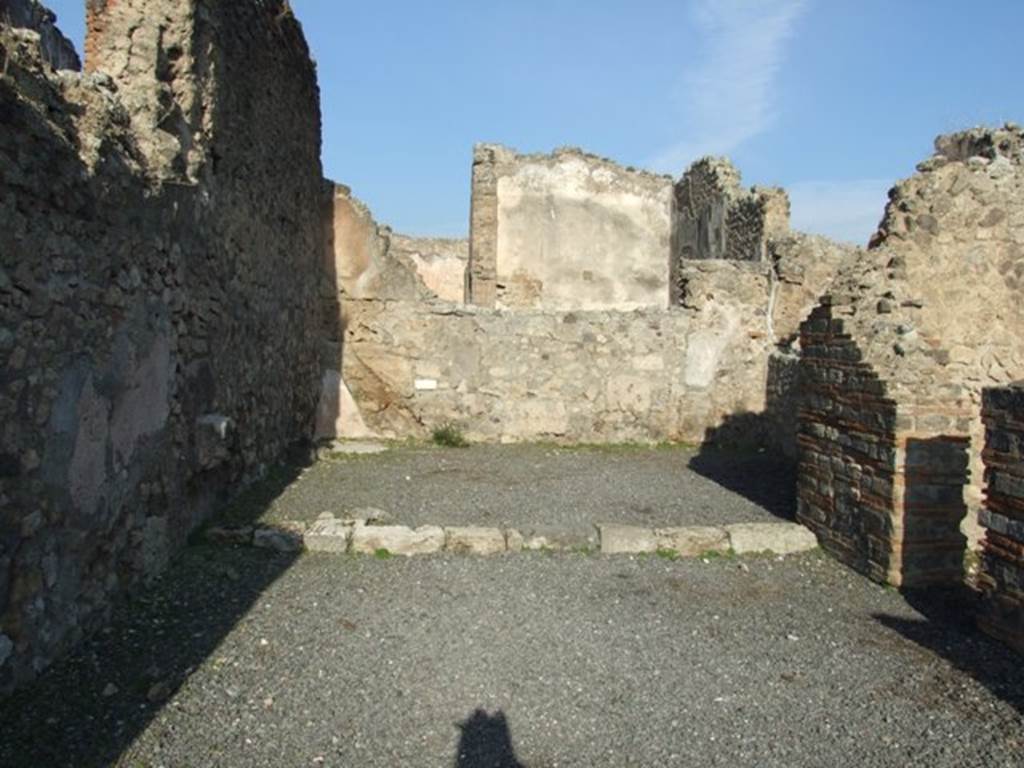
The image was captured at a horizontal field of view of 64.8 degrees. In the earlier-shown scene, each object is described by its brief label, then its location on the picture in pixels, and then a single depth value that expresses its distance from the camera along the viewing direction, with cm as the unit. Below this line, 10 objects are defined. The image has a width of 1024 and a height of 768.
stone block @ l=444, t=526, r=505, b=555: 552
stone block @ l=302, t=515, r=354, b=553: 535
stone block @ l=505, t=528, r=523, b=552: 559
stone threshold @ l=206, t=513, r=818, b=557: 535
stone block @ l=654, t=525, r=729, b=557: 565
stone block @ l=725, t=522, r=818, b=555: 570
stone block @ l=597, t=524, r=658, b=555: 564
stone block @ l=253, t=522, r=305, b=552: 529
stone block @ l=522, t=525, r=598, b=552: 564
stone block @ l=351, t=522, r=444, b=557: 541
